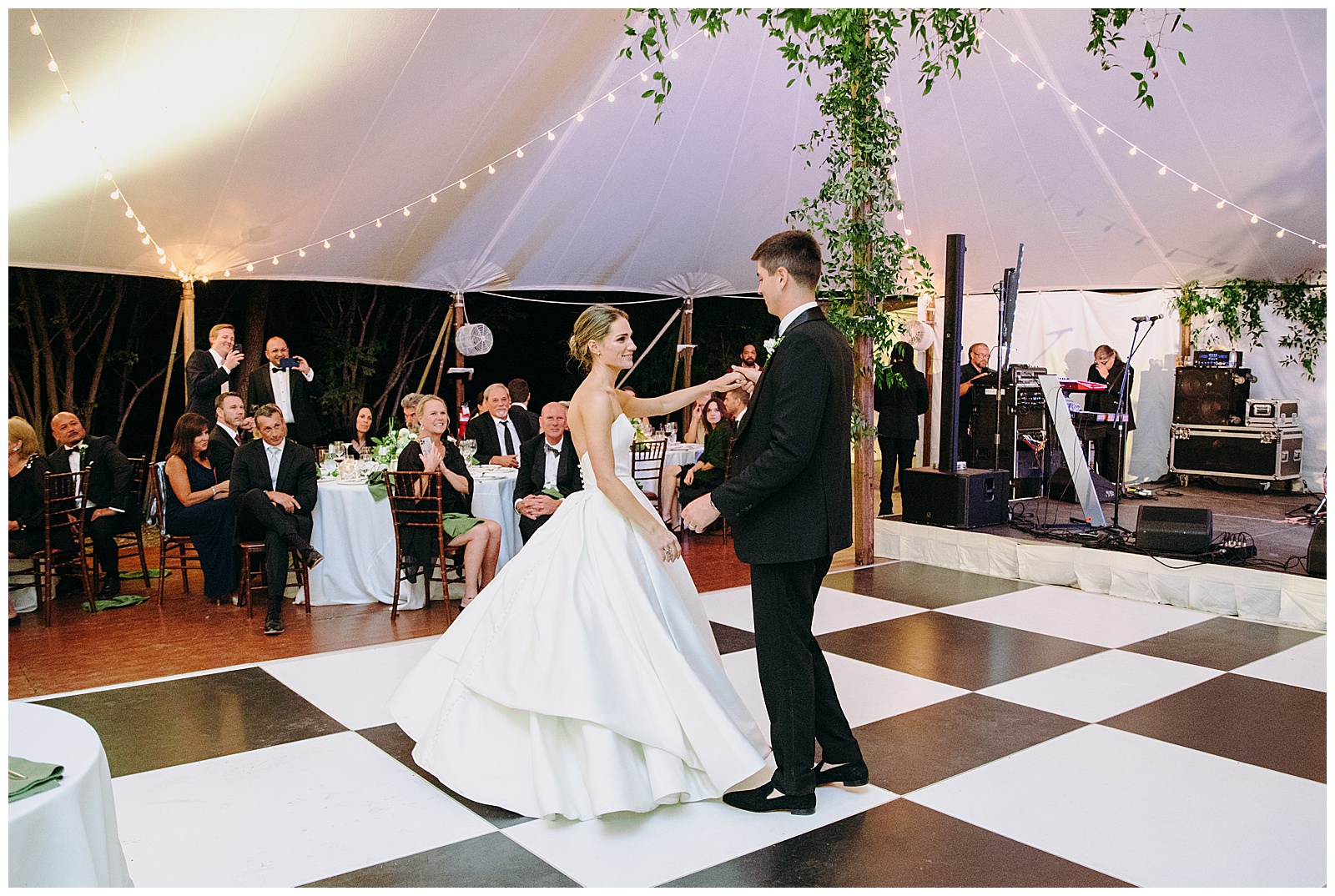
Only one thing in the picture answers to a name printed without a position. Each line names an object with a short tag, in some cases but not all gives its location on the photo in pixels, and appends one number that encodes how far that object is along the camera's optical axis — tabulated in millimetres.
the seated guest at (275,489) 5723
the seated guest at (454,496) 5902
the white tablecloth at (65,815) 1604
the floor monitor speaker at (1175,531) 6062
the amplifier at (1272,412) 10164
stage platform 5491
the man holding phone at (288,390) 7664
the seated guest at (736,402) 7543
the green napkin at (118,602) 5879
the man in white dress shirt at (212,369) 7156
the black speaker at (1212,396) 10406
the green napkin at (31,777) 1633
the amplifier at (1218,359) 10461
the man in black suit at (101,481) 6098
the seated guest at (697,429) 9109
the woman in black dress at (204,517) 5969
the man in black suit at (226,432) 6242
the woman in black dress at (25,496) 5707
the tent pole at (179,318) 8297
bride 2947
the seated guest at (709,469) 7852
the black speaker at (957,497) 7148
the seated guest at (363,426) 8008
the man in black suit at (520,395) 8055
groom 2867
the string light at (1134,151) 7578
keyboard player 9984
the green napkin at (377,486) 6031
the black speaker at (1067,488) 9133
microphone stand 7357
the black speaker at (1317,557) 5523
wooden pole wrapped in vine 6281
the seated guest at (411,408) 6719
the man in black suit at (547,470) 5941
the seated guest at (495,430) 7152
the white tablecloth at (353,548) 5996
